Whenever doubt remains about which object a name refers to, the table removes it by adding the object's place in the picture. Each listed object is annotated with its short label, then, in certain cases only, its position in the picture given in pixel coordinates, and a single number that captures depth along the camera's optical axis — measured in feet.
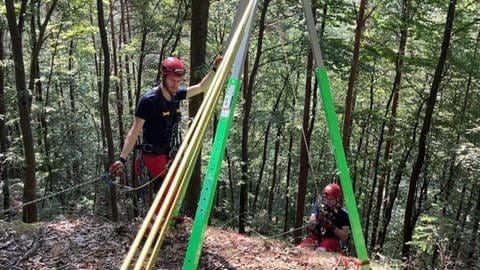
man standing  14.74
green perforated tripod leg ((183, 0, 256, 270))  8.03
